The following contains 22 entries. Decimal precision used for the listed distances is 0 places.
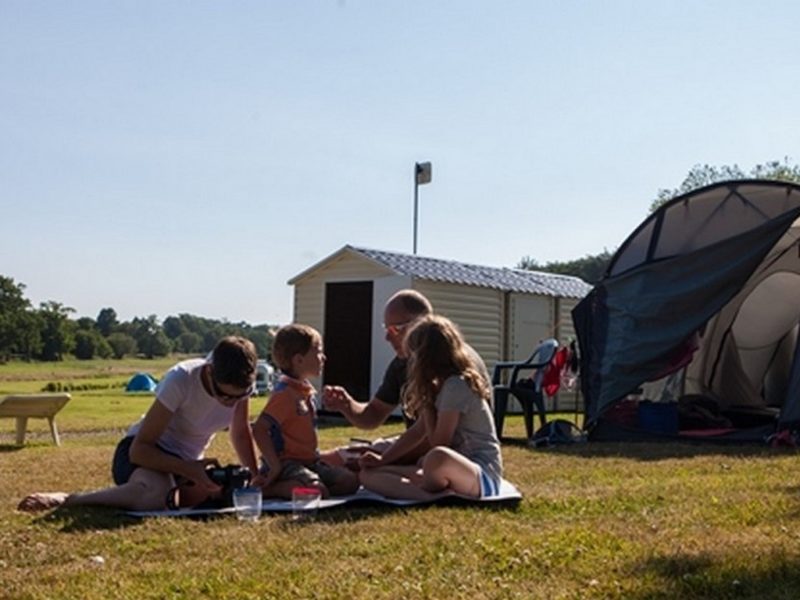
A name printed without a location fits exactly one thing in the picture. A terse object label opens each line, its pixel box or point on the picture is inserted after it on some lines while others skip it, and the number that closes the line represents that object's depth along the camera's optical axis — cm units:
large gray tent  966
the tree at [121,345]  6619
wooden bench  1036
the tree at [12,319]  6100
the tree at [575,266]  5866
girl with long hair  504
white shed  1502
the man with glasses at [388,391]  585
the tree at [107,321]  7388
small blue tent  3140
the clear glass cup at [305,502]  486
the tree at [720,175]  4769
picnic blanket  493
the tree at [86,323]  6912
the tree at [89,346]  6444
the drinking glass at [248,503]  480
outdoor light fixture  2045
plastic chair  1070
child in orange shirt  526
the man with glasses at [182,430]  489
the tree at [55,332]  6281
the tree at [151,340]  6850
